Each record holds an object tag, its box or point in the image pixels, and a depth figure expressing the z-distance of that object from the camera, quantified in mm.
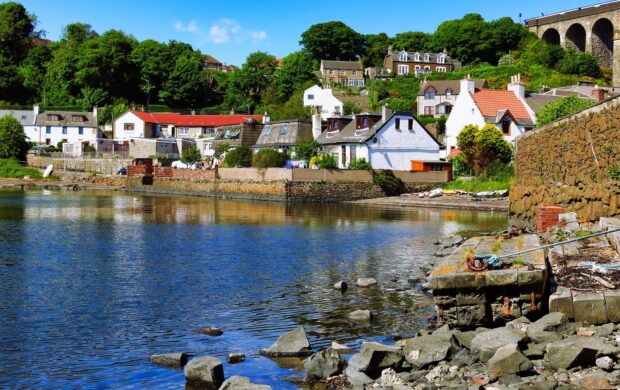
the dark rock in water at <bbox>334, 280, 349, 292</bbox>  19828
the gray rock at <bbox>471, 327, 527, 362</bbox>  10695
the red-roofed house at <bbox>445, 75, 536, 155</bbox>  63062
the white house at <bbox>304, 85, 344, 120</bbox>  101500
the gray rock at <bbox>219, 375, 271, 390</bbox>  10421
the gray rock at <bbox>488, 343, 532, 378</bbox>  9961
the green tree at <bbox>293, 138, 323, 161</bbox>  68812
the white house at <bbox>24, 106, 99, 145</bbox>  110062
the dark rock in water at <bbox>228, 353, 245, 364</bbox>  13000
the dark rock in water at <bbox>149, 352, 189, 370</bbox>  12742
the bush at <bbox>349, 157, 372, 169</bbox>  63344
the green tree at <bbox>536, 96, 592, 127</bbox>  53312
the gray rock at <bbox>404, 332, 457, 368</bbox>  11117
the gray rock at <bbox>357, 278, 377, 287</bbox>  20422
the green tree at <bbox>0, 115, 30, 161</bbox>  98500
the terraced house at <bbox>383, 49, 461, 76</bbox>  122250
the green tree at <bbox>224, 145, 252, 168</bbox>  74269
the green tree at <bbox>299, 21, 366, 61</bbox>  133375
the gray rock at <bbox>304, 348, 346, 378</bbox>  11758
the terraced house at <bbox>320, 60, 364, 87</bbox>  120606
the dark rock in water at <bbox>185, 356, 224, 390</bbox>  11414
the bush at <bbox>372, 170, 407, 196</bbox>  62656
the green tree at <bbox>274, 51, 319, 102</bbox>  117000
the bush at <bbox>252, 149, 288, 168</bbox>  67500
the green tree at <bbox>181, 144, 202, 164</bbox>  86000
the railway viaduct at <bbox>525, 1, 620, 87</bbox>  121375
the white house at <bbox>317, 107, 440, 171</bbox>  65044
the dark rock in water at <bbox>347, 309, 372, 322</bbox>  16047
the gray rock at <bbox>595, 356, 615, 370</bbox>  9516
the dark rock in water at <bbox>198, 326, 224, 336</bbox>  15039
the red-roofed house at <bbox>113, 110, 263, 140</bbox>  104125
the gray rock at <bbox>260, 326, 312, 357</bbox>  13281
